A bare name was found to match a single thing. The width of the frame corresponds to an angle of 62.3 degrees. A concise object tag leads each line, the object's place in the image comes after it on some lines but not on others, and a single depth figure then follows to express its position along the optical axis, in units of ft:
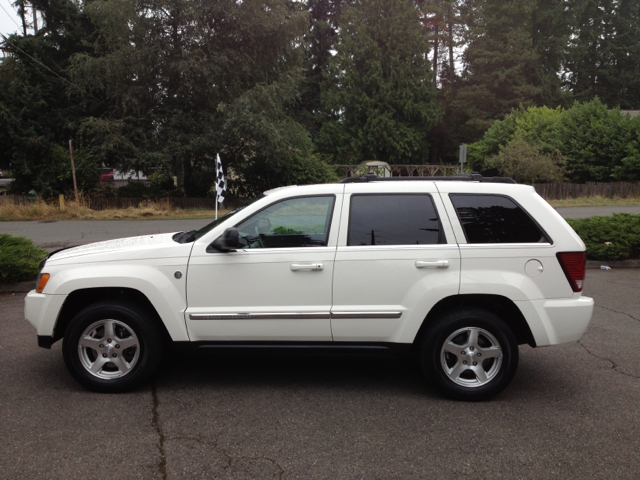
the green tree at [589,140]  108.99
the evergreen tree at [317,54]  164.86
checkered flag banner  49.83
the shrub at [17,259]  27.25
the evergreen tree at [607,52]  187.32
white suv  13.99
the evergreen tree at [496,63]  158.20
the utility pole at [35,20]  103.22
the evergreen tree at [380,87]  145.69
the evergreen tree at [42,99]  93.86
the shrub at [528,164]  108.68
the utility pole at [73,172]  81.84
